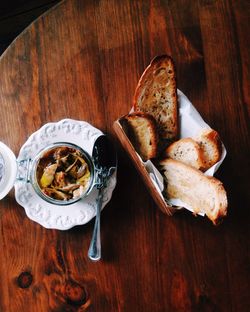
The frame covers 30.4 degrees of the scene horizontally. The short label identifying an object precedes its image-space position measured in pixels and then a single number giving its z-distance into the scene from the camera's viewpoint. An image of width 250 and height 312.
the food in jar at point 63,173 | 0.88
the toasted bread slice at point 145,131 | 0.85
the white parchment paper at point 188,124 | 0.85
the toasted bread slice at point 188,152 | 0.85
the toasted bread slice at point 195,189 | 0.81
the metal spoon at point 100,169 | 0.90
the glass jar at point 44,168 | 0.88
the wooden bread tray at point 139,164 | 0.84
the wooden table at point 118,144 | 0.91
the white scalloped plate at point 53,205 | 0.90
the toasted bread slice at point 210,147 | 0.86
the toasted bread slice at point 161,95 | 0.89
